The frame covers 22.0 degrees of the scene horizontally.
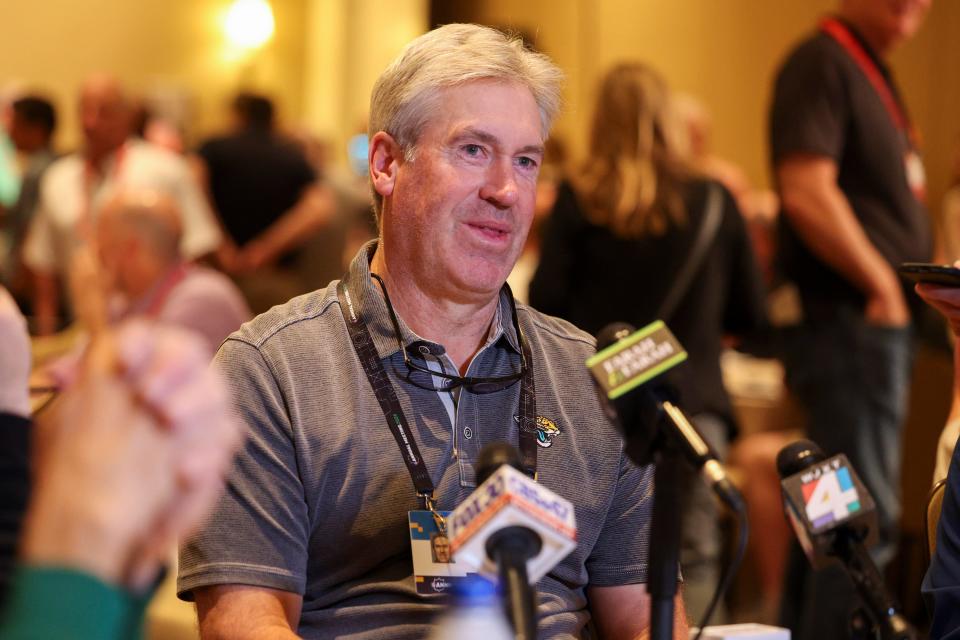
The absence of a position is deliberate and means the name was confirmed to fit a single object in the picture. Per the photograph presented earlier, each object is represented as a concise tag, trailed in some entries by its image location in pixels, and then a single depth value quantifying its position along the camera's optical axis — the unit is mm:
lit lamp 12102
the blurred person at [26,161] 6816
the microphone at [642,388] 1881
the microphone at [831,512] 2063
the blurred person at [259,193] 6844
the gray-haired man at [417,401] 2098
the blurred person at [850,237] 3000
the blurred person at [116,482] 1325
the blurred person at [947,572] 2059
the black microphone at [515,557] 1794
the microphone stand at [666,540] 1874
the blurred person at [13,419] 1993
